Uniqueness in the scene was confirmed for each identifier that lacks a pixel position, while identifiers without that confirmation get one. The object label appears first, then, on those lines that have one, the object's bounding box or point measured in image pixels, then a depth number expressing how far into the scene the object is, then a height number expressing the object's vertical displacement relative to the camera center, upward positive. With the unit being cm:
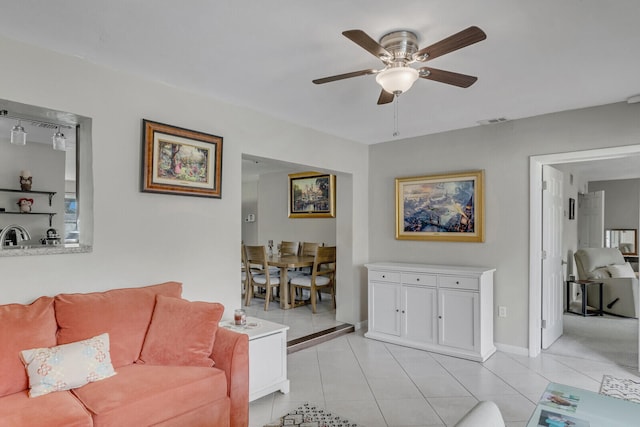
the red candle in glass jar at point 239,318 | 294 -78
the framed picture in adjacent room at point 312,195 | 644 +39
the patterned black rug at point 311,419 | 246 -133
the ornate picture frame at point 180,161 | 280 +43
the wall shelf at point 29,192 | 454 +29
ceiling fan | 189 +84
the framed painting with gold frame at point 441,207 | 413 +13
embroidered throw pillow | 191 -78
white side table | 273 -104
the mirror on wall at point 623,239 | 805 -42
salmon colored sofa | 183 -85
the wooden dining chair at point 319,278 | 546 -90
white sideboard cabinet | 370 -92
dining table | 545 -69
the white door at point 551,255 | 391 -39
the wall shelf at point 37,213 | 455 +2
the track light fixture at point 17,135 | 271 +57
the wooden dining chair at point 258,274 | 558 -87
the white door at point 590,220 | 709 -1
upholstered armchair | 517 -81
